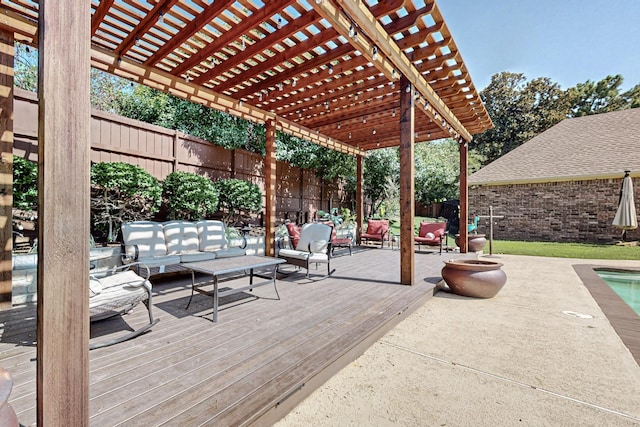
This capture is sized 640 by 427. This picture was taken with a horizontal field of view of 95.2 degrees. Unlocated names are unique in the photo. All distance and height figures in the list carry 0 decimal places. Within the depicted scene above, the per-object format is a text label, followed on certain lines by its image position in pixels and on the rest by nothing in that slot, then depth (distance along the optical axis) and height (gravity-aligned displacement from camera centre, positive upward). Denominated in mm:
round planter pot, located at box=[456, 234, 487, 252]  8055 -783
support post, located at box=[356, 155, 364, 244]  8969 +531
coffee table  2951 -579
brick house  10836 +1243
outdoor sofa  4086 -451
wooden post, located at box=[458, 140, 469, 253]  7648 +312
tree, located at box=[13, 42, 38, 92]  9523 +4793
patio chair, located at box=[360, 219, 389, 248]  8409 -480
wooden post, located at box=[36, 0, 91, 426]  1036 +8
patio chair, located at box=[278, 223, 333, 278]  4611 -593
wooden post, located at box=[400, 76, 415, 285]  4344 +552
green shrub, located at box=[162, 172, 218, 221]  5332 +363
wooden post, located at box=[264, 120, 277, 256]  5934 +356
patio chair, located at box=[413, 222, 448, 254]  7637 -541
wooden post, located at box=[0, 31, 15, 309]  3035 +525
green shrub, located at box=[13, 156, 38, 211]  3581 +400
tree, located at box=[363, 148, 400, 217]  12305 +1687
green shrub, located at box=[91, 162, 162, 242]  4367 +333
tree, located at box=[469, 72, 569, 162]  22703 +8311
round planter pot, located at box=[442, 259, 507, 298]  4359 -980
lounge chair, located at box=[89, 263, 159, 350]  2357 -700
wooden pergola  1063 +2062
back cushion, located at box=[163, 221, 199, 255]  4617 -355
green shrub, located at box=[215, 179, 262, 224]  6379 +365
